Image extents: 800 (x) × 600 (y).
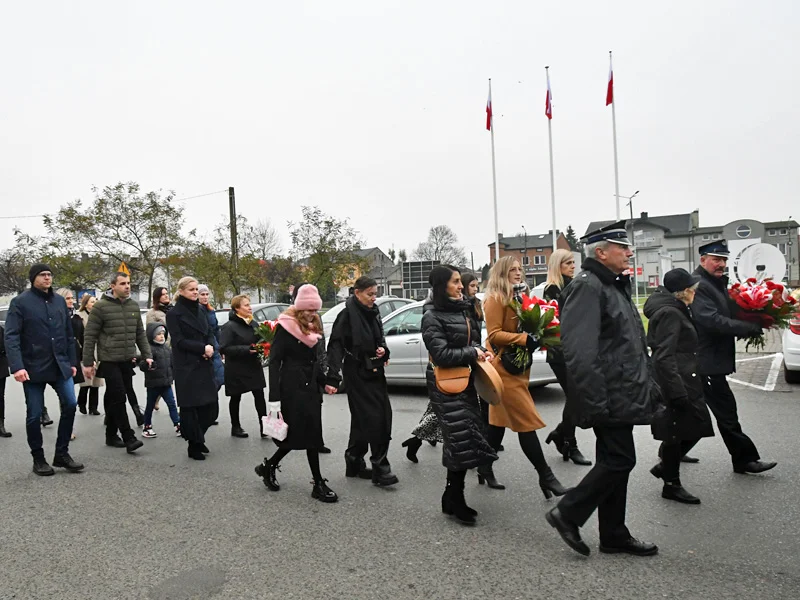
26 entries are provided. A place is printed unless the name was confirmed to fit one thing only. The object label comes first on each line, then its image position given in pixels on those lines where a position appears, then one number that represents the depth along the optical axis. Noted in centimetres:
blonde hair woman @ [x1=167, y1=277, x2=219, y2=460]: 653
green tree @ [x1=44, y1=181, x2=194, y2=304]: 2994
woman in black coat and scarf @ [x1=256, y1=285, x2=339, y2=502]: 506
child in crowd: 774
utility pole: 2745
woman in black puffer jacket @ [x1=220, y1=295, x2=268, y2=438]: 727
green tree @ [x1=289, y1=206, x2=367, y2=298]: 3130
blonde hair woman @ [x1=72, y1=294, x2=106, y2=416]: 922
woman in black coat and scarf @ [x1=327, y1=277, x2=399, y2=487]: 546
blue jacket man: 600
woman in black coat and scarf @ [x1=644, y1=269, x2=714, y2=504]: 455
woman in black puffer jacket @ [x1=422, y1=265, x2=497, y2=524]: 427
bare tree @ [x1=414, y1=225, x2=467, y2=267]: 9044
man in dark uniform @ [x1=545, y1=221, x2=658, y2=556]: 351
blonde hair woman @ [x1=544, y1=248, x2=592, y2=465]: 566
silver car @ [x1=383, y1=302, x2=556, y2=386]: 1015
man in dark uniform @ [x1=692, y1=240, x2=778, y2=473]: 505
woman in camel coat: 475
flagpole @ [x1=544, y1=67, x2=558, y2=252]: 3072
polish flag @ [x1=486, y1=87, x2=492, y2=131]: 3099
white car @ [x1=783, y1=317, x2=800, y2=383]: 927
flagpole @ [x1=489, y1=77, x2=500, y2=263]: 3071
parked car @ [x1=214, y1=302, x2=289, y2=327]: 1501
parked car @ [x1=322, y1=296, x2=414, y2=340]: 1391
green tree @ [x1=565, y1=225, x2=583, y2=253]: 12039
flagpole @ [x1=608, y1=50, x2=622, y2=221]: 2824
